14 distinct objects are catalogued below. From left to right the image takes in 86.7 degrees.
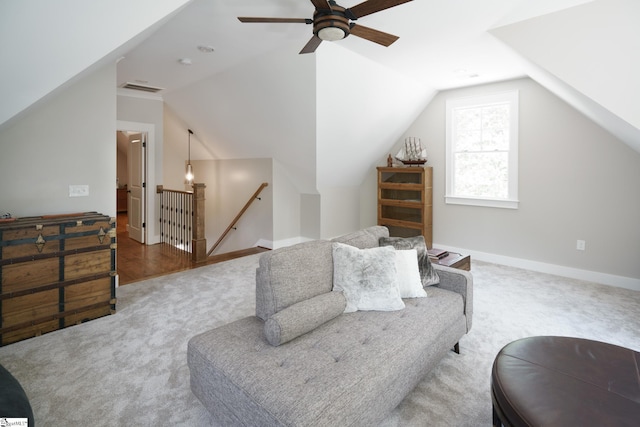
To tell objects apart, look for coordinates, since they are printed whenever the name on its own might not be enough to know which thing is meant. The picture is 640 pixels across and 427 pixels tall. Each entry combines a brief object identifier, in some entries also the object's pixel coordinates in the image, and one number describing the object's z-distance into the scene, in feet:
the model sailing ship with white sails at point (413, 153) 17.71
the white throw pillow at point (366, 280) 7.27
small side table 10.63
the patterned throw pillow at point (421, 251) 8.57
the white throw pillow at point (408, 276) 7.91
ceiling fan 6.93
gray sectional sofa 4.59
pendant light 22.39
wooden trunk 8.51
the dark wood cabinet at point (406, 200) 17.69
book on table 10.95
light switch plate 11.30
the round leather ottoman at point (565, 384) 4.16
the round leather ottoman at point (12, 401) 4.30
